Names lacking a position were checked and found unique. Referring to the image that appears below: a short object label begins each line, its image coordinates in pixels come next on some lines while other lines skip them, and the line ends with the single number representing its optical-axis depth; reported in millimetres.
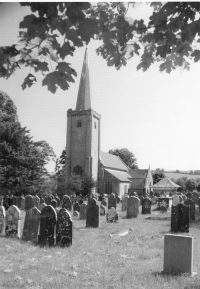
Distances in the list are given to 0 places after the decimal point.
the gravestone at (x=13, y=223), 10188
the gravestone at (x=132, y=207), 16875
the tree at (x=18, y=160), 19266
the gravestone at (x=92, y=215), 13008
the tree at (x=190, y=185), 61250
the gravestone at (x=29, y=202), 19172
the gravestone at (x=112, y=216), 14573
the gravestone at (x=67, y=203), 18975
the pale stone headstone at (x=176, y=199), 18391
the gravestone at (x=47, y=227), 9086
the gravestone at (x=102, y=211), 17366
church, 41394
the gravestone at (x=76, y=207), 18531
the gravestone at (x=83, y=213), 16078
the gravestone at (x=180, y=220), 11594
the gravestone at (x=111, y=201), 21219
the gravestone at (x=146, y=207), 19125
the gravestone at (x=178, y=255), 6195
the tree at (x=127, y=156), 74625
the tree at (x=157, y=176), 71119
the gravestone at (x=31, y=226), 9719
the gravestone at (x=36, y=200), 19055
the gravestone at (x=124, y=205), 21609
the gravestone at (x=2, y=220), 10695
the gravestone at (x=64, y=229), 8945
